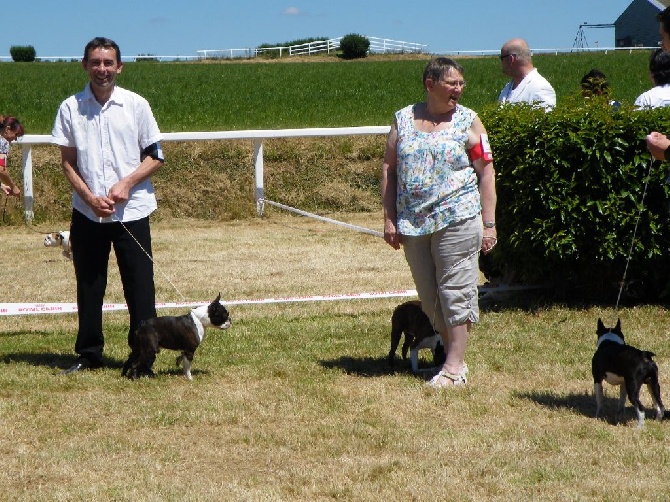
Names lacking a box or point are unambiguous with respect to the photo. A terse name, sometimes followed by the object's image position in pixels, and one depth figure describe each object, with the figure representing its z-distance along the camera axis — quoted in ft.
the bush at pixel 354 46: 238.27
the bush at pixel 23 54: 252.42
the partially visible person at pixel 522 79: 29.44
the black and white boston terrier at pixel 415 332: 22.61
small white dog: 39.88
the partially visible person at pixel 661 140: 17.73
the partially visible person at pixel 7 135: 31.71
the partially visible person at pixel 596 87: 29.62
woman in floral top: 20.20
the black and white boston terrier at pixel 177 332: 21.84
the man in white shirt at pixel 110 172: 21.94
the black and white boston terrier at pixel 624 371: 17.76
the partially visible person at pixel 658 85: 27.53
